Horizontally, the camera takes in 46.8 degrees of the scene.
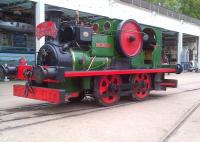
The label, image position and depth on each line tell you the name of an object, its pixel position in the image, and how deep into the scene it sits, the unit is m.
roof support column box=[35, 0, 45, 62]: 11.97
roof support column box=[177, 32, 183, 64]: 23.17
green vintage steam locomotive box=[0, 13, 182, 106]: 5.61
